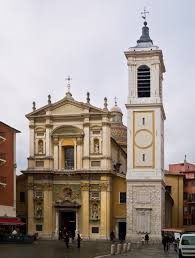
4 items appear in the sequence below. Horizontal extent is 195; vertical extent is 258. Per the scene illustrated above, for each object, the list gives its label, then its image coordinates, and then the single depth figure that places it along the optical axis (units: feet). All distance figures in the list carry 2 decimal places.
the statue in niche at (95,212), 158.23
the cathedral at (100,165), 152.42
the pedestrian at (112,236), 154.70
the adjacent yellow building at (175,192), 205.12
